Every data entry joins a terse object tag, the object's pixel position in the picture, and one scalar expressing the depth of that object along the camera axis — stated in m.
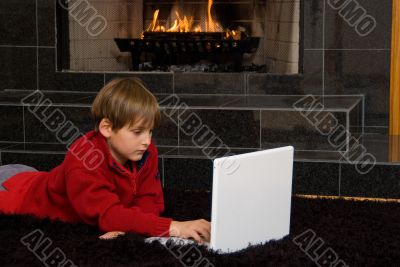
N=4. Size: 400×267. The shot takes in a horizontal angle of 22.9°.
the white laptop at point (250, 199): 2.19
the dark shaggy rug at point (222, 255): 2.27
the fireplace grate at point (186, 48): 4.21
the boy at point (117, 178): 2.48
